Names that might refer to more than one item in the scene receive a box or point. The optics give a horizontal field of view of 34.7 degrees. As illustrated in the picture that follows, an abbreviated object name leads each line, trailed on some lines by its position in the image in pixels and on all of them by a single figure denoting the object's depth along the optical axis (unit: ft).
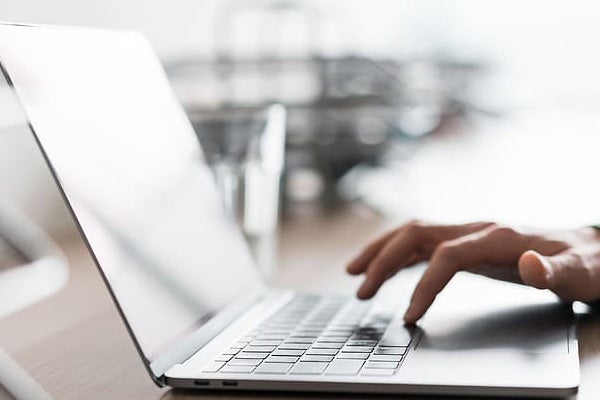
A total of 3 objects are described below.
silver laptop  1.78
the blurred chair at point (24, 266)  2.84
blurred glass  3.28
